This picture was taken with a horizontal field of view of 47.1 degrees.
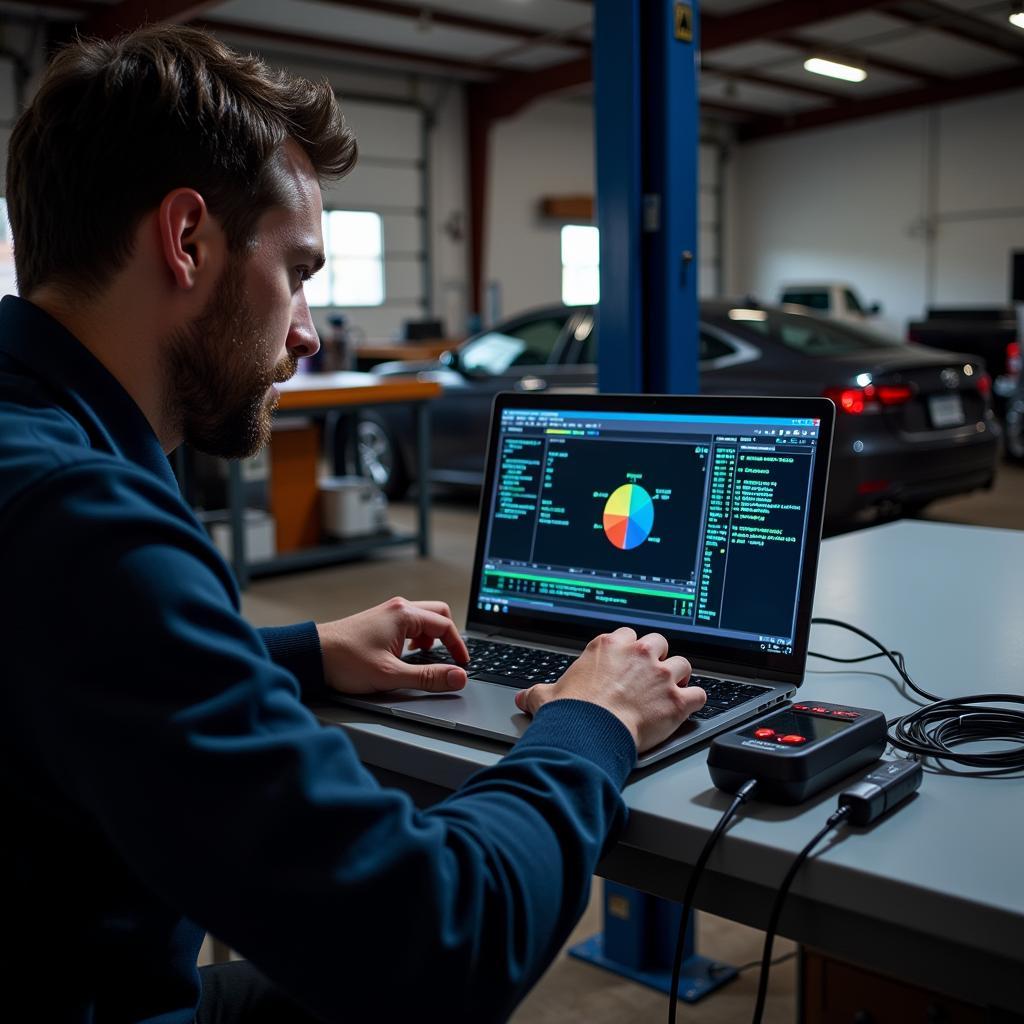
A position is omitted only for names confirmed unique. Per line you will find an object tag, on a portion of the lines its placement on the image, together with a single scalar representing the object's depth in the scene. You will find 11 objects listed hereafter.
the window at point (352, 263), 12.27
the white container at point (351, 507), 5.87
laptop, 1.22
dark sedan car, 5.04
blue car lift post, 2.27
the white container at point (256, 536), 5.57
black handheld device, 0.94
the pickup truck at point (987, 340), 9.23
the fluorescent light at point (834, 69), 11.48
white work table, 0.79
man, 0.68
